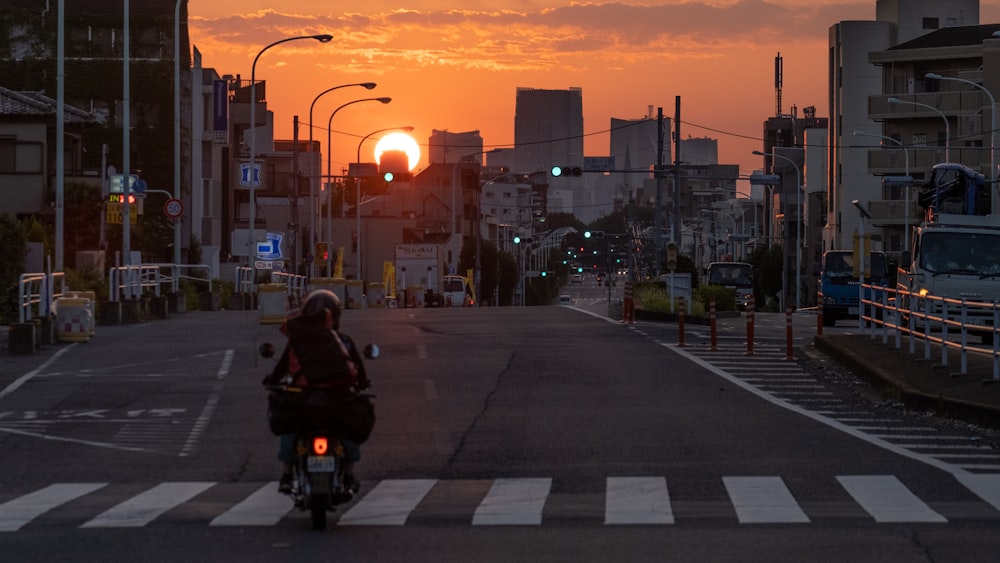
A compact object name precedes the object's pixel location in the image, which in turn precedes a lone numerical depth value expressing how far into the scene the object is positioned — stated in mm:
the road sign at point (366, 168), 184500
